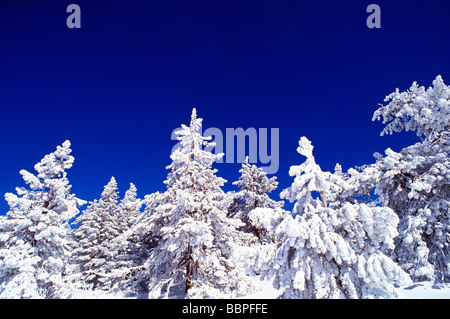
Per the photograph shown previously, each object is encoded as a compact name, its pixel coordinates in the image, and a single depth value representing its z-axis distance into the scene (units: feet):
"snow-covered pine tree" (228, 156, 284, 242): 70.44
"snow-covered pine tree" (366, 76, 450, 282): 21.32
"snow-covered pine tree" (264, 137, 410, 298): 13.44
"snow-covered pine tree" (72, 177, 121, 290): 61.46
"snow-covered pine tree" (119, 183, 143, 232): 77.20
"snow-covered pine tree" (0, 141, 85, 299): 30.12
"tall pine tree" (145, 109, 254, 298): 37.04
